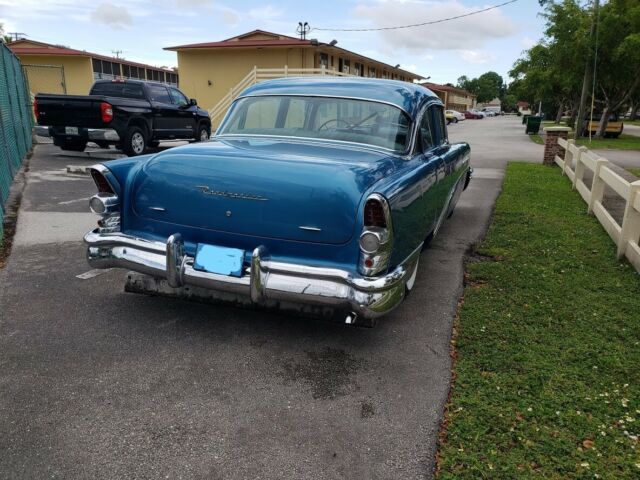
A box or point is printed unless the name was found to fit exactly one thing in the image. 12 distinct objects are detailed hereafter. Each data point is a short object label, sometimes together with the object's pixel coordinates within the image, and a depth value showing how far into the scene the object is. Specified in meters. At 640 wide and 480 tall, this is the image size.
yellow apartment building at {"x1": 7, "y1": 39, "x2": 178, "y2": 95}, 26.78
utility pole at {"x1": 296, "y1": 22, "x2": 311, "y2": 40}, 32.46
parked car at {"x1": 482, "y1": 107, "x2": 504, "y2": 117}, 96.90
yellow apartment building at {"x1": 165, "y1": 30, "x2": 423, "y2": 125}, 23.89
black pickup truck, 11.27
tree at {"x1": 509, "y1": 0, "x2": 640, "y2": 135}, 22.97
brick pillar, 13.47
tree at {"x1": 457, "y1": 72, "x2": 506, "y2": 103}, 145.12
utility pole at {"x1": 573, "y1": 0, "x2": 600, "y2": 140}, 22.90
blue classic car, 3.14
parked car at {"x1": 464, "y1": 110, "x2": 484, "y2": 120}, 72.57
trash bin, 31.08
